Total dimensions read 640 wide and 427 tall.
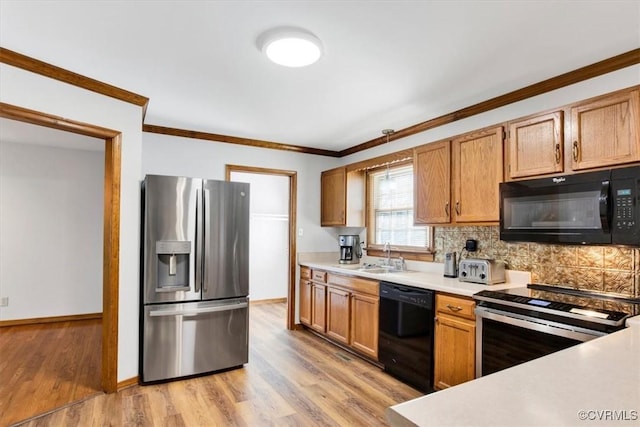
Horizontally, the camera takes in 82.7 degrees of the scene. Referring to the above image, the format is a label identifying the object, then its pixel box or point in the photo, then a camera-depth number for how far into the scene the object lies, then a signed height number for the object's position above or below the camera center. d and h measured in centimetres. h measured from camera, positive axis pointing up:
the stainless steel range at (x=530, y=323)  191 -58
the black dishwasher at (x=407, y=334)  288 -95
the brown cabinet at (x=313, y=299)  430 -97
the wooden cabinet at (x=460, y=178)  279 +37
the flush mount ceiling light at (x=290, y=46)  205 +104
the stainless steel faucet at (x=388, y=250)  419 -34
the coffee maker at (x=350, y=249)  461 -36
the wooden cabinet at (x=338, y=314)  387 -103
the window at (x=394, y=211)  402 +13
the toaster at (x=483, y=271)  281 -39
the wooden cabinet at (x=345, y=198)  455 +29
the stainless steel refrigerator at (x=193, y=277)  309 -51
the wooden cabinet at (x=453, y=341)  255 -88
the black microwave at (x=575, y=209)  199 +9
